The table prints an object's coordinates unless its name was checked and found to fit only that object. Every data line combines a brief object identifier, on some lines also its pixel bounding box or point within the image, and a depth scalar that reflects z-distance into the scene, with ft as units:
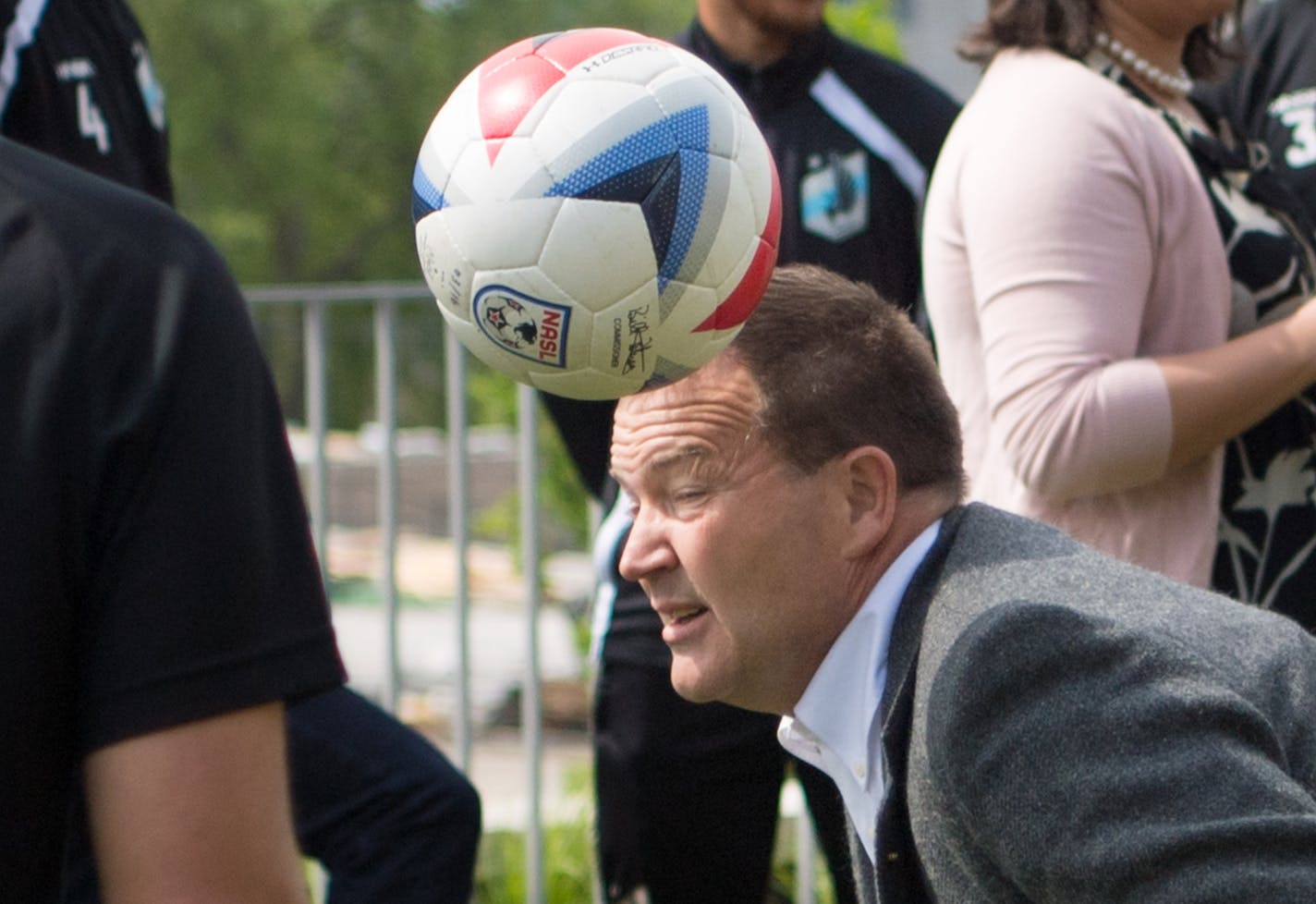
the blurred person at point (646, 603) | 21.65
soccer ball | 13.61
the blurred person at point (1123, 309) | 18.10
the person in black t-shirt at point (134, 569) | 8.41
